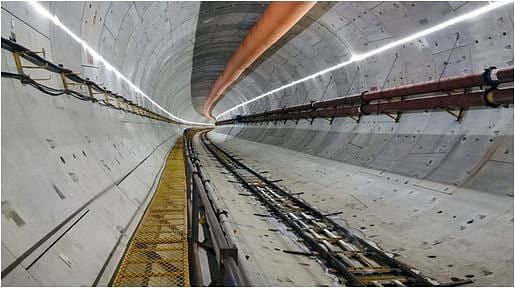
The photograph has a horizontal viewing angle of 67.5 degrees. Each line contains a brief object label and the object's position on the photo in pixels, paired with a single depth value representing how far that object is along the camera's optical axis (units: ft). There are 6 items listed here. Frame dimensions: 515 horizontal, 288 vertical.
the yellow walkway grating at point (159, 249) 12.04
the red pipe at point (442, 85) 18.07
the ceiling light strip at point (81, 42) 13.87
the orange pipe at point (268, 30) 19.75
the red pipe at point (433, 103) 18.67
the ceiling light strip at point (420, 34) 19.04
